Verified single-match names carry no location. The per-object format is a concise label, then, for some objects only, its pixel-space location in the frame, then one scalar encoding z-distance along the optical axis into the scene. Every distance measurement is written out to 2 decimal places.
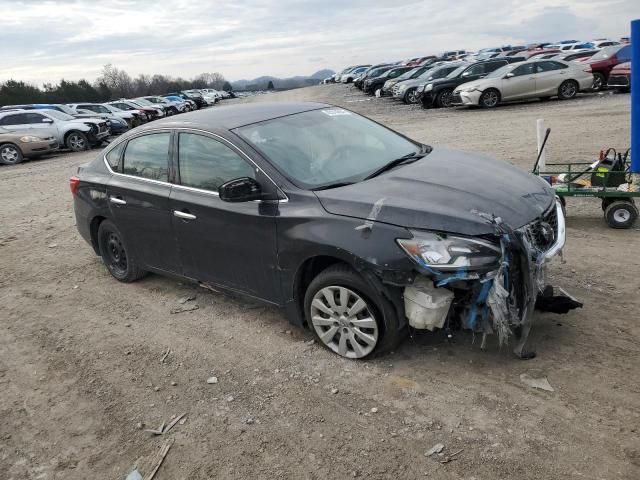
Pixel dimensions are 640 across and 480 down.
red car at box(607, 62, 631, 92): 17.91
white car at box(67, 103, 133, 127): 25.45
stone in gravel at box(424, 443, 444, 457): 3.00
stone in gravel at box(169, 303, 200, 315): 5.18
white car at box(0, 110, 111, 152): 19.14
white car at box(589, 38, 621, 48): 35.34
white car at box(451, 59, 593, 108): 20.11
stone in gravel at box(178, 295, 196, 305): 5.36
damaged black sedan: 3.46
